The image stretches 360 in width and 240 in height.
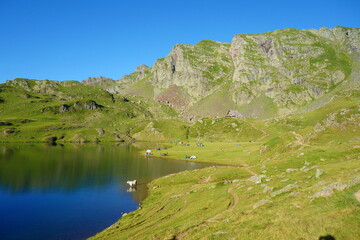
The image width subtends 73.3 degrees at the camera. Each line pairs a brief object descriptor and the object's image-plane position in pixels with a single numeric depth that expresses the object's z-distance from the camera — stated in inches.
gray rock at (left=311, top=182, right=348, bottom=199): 1130.7
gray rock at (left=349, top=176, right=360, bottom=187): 1141.1
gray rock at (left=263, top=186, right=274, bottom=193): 1578.6
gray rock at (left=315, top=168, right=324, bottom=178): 1621.6
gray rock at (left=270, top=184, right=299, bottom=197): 1424.7
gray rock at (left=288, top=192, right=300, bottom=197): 1291.8
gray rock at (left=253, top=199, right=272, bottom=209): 1310.4
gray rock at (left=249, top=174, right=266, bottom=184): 1935.3
